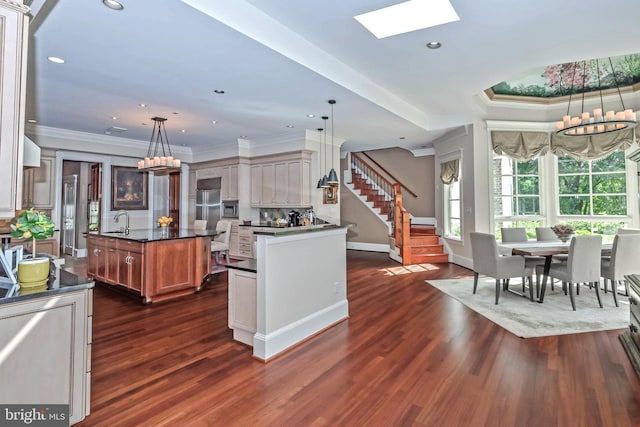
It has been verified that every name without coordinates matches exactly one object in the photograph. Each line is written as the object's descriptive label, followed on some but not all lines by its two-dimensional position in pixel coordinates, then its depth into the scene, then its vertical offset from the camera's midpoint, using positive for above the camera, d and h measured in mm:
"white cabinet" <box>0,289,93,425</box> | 1592 -665
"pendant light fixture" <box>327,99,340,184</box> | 5676 +756
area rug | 3527 -1089
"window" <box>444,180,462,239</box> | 7355 +272
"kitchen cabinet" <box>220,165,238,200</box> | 8132 +981
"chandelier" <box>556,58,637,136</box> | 3906 +1223
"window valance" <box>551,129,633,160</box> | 5844 +1428
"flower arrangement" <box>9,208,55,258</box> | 1878 -26
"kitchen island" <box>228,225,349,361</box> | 2854 -649
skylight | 3068 +1990
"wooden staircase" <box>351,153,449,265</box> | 7301 -221
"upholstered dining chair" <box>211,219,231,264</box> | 6332 -356
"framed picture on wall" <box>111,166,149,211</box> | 8335 +868
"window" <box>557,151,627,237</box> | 6133 +551
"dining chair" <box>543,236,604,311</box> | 3992 -500
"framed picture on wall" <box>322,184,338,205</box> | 7621 +604
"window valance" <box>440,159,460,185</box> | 7117 +1121
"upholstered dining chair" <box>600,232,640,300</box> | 4129 -450
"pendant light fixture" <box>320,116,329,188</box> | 5778 +726
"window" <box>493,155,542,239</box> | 6781 +651
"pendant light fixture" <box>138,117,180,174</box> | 5423 +1820
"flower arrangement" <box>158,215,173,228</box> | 5304 +18
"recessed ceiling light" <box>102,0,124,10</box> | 2559 +1704
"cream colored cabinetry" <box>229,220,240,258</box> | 7934 -453
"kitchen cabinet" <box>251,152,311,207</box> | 7305 +930
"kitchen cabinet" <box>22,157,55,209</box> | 6485 +733
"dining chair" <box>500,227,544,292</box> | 5340 -215
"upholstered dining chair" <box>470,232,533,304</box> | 4285 -530
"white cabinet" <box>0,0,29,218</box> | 1558 +578
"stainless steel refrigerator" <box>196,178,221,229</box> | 8508 +563
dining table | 4168 -364
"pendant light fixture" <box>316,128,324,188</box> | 7338 +1563
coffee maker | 6143 +46
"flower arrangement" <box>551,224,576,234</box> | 4871 -123
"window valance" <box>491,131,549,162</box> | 6551 +1540
